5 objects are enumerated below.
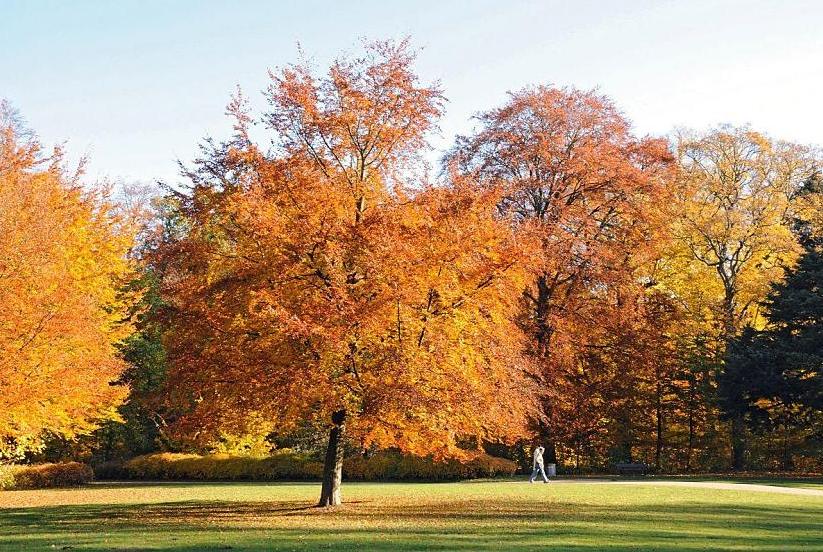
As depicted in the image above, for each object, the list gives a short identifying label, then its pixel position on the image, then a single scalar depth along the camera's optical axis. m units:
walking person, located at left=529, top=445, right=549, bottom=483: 31.78
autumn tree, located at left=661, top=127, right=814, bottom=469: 42.53
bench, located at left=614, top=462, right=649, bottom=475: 38.81
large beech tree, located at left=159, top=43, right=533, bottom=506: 19.25
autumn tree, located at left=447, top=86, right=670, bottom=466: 38.94
